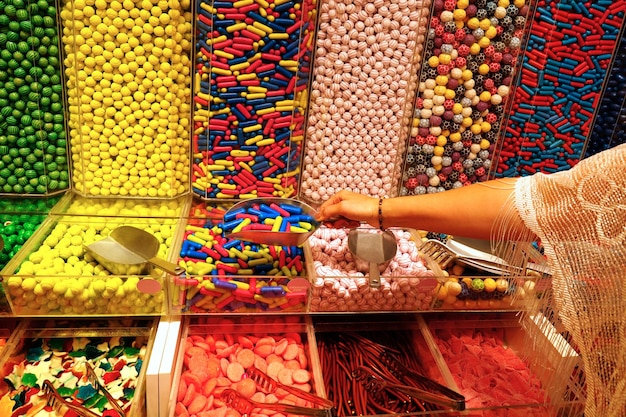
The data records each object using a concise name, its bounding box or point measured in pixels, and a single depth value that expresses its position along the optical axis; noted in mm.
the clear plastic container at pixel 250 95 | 1574
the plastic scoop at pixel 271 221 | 1501
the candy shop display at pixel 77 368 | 1386
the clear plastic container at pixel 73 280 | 1357
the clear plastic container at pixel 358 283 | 1519
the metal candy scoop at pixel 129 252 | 1442
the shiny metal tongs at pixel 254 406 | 1349
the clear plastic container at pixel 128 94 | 1511
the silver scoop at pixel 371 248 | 1583
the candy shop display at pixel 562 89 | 1827
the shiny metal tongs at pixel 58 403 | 1338
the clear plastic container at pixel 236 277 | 1449
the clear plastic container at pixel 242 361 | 1446
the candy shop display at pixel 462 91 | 1717
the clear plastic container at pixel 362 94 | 1639
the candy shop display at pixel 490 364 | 1521
